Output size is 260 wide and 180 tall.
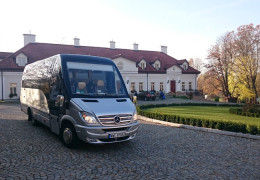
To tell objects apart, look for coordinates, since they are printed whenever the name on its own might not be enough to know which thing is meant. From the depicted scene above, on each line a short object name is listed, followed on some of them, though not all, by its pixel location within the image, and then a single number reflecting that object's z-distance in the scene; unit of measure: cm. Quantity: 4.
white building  3244
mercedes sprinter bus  666
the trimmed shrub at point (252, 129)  942
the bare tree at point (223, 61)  3719
